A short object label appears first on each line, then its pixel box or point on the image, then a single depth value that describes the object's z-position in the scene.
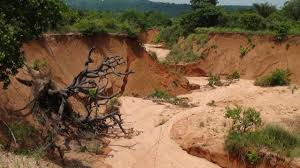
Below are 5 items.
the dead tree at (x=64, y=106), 8.54
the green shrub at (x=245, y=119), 8.61
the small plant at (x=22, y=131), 7.89
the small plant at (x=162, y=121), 10.47
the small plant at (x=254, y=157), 8.05
